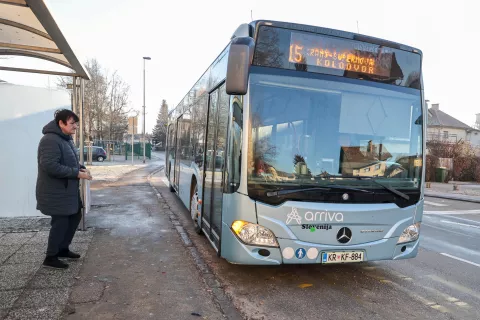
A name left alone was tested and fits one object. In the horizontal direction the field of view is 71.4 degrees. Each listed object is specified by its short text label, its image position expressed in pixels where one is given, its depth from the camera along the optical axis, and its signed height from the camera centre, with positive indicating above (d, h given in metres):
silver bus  3.87 +0.00
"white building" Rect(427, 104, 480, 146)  52.56 +4.17
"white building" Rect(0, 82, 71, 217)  6.72 +0.01
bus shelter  4.14 +1.51
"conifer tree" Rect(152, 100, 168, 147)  86.62 +3.57
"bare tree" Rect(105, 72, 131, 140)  35.68 +3.61
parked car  31.94 -1.30
